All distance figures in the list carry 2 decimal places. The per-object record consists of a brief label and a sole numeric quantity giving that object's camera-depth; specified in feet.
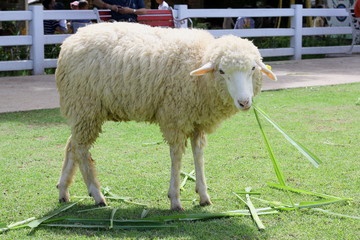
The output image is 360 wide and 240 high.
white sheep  15.52
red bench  37.83
